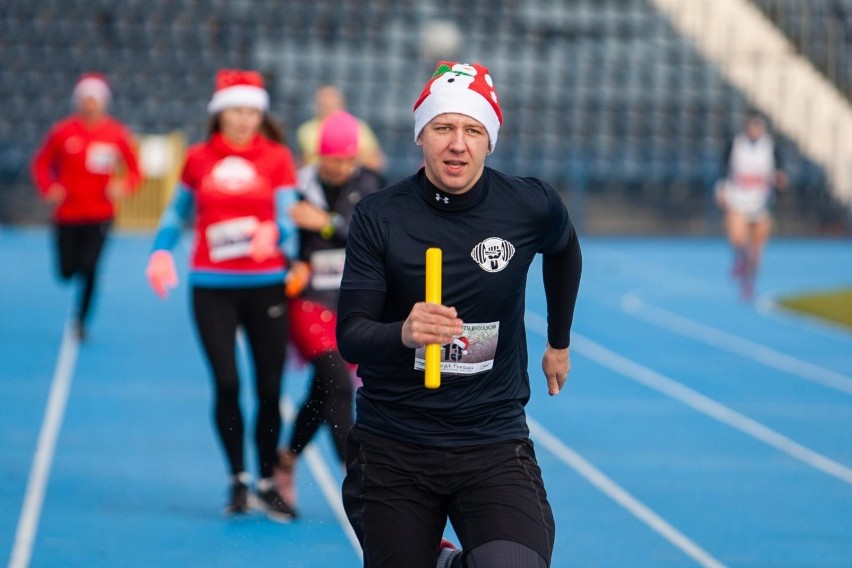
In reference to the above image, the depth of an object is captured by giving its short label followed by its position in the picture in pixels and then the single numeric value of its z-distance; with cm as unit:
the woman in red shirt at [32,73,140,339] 2668
